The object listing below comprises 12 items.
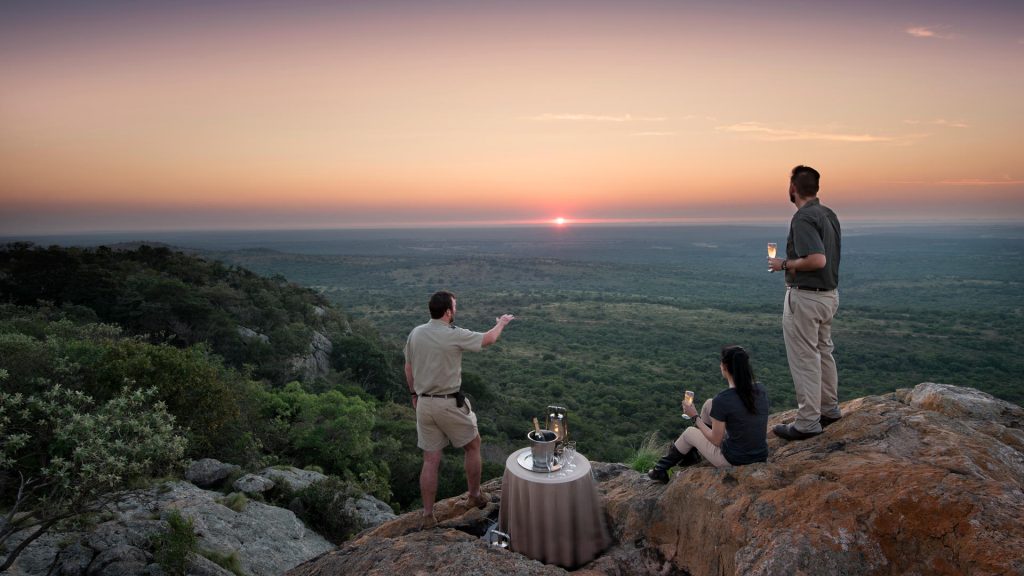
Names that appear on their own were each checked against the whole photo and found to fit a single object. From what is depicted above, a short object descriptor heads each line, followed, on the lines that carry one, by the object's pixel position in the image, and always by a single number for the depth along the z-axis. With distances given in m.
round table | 4.41
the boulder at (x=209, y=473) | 8.52
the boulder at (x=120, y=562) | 5.04
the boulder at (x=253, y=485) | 8.21
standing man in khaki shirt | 4.99
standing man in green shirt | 4.55
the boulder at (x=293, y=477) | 9.00
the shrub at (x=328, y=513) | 8.38
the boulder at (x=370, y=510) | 9.00
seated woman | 4.32
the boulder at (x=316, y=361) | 22.85
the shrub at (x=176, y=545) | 5.21
